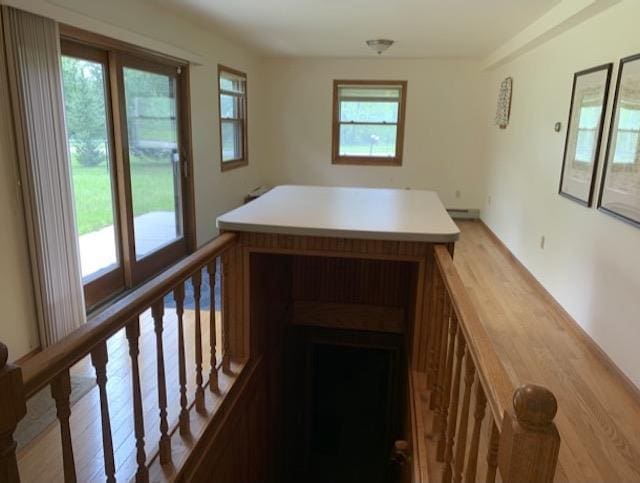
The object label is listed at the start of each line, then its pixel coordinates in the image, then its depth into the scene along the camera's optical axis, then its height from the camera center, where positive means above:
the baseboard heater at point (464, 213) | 7.17 -1.17
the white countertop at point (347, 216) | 2.03 -0.40
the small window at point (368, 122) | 7.11 +0.18
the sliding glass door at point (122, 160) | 3.26 -0.25
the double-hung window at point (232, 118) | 5.75 +0.17
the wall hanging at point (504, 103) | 5.55 +0.39
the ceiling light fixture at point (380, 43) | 4.66 +0.89
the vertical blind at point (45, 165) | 2.49 -0.22
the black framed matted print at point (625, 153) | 2.66 -0.08
